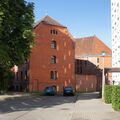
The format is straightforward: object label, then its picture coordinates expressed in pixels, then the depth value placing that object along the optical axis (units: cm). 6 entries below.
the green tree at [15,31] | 1453
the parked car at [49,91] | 2544
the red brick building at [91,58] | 4067
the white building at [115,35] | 3165
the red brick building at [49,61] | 2968
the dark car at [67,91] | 2577
